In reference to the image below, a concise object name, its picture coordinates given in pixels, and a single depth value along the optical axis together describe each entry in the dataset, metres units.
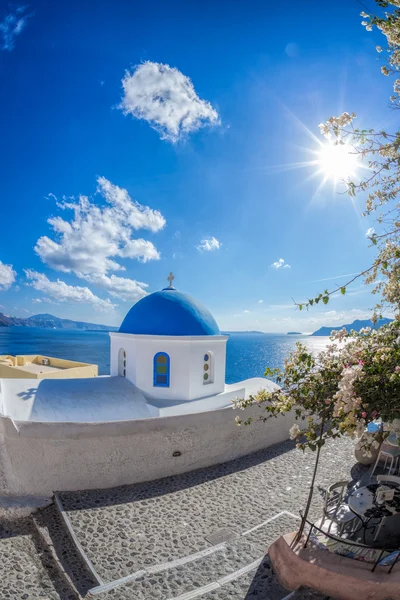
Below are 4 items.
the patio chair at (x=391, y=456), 5.89
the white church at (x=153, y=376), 8.61
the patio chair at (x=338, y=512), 3.56
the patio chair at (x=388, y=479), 4.48
